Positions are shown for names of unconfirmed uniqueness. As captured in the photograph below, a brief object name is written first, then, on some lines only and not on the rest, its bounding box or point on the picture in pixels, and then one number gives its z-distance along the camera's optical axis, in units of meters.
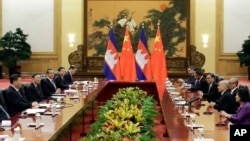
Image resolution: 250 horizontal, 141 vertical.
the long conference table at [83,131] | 5.17
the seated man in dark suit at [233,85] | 8.23
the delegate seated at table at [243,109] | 6.06
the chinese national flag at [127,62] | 14.14
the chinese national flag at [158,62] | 14.02
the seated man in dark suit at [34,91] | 9.51
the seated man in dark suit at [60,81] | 12.02
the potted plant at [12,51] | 16.48
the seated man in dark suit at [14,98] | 8.02
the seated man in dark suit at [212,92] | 10.07
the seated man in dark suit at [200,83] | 11.50
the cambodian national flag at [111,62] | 14.06
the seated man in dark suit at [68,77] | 13.30
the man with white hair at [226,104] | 8.05
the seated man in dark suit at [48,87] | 10.66
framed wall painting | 17.19
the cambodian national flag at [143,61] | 14.21
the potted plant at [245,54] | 16.17
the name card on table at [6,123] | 5.54
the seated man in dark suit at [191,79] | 12.87
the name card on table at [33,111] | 6.74
